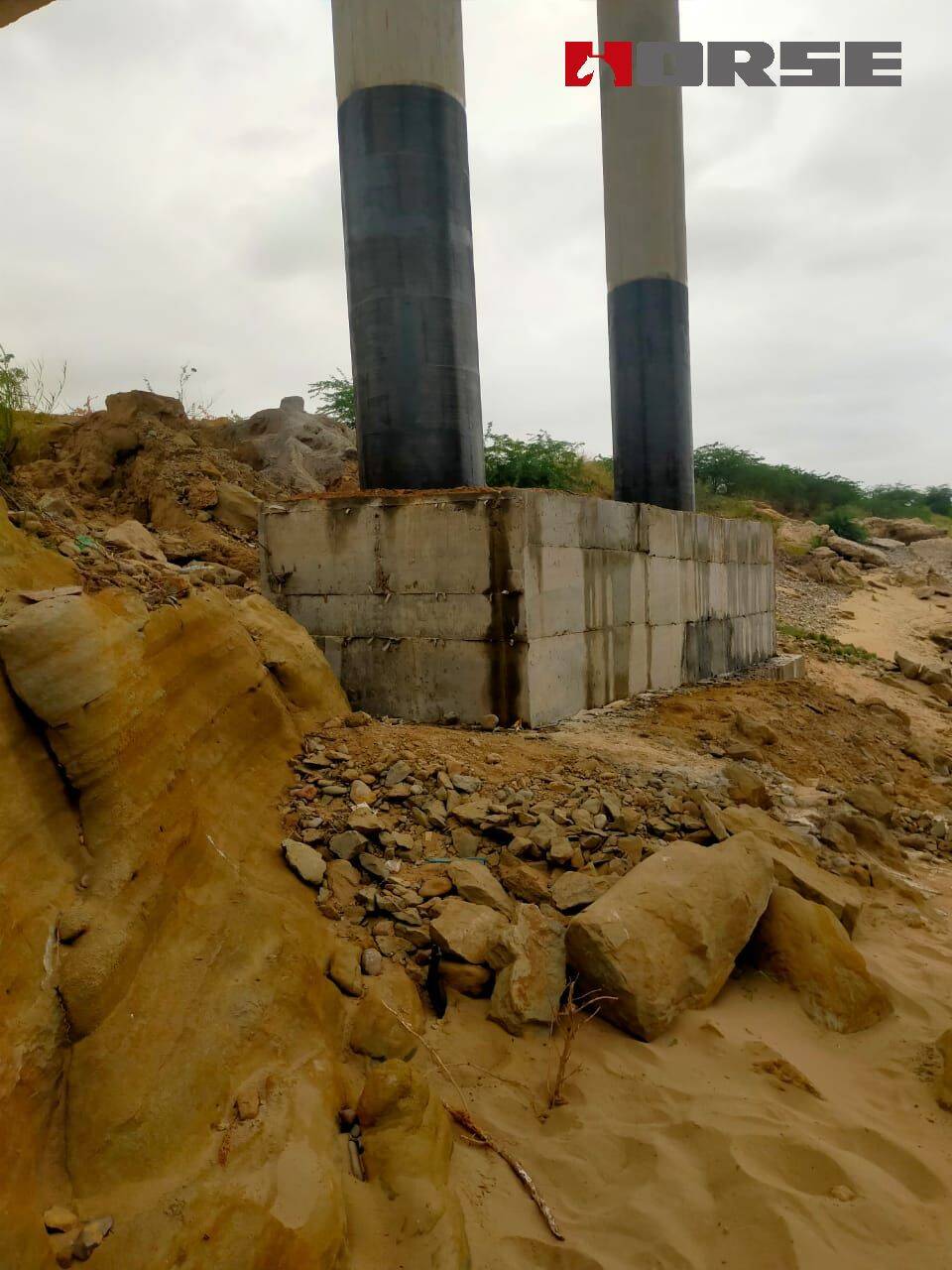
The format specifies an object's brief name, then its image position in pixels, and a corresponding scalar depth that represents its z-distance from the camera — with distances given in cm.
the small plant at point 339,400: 1388
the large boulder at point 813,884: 375
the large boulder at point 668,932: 297
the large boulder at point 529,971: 292
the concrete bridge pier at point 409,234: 612
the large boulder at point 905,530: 2362
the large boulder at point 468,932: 307
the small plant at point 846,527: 2344
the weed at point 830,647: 1251
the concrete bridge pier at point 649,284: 981
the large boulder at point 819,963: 321
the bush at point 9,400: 650
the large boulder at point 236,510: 797
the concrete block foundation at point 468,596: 552
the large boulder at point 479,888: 333
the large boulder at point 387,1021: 266
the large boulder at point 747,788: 492
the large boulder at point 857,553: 2041
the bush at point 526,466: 1293
